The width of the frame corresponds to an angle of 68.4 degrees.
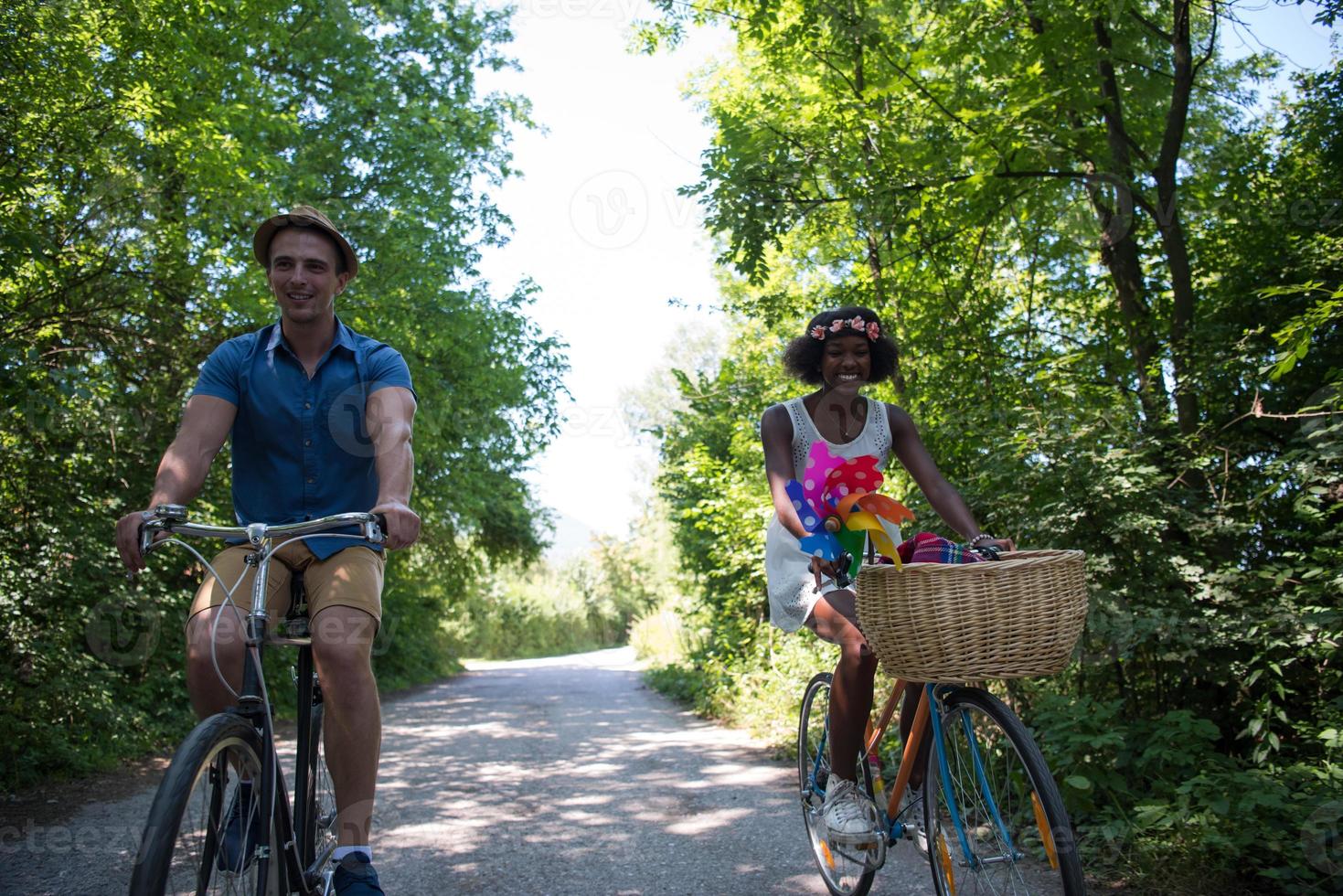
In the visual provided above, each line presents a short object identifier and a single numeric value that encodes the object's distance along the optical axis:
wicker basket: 2.74
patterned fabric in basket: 3.24
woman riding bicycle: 3.57
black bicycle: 2.14
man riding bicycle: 2.74
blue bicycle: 2.70
